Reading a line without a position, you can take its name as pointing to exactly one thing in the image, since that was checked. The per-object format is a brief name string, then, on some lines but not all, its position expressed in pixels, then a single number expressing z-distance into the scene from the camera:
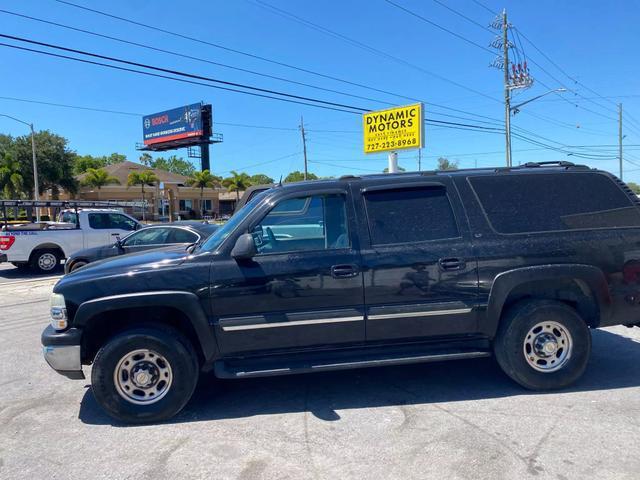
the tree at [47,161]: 42.62
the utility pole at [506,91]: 29.00
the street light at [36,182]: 35.28
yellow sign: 20.50
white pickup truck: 12.44
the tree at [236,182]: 57.88
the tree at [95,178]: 48.03
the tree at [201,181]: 56.65
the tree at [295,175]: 84.74
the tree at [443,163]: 85.31
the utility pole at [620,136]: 52.74
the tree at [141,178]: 49.22
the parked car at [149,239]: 9.55
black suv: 3.84
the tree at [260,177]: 96.16
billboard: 65.88
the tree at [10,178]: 38.62
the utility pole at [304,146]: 49.66
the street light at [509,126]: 28.83
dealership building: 51.31
